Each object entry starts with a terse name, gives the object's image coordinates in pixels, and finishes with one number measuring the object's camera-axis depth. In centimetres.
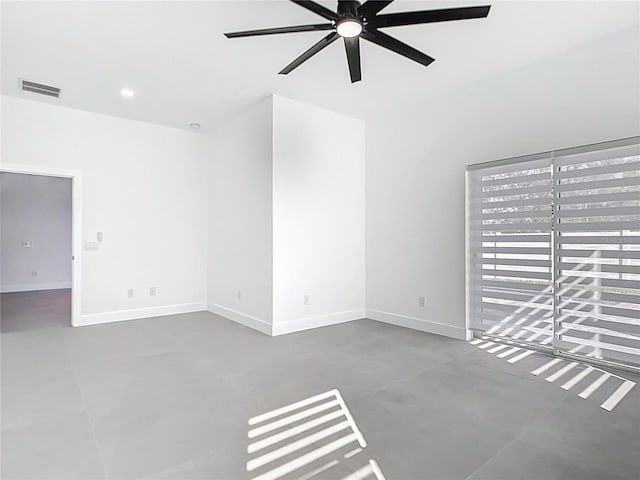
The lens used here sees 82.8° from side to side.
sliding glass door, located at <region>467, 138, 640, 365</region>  313
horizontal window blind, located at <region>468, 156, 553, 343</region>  363
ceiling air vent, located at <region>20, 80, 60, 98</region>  416
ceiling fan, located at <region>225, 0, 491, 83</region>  224
